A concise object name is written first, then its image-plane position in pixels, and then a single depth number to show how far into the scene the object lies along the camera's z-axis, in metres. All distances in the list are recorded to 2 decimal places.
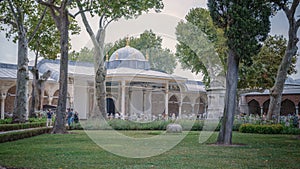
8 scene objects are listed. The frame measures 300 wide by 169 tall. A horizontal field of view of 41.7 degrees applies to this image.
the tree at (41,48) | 26.16
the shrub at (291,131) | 19.33
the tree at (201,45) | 28.25
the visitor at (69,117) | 22.28
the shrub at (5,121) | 20.77
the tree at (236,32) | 12.24
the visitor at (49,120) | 21.43
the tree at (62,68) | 17.38
